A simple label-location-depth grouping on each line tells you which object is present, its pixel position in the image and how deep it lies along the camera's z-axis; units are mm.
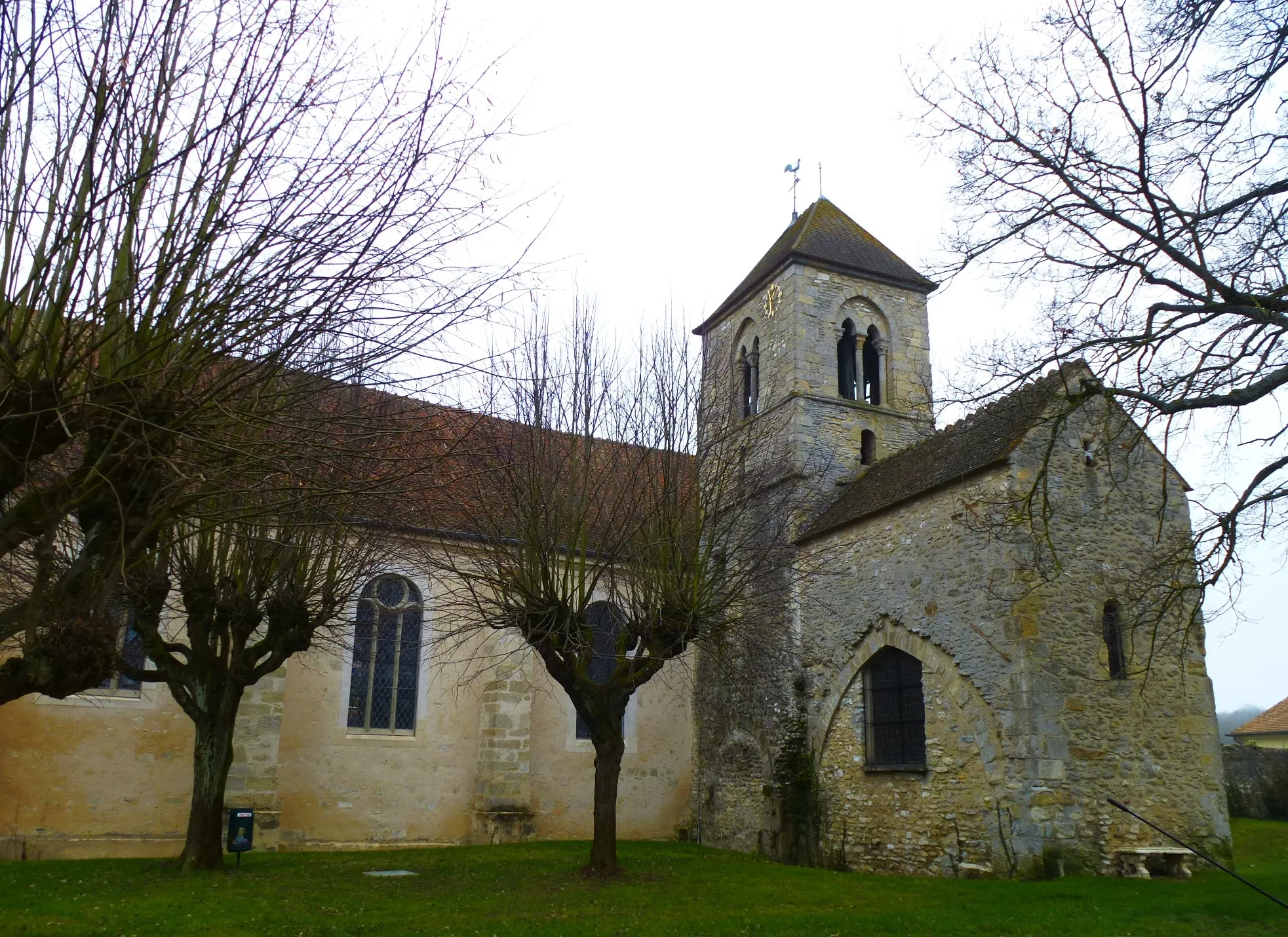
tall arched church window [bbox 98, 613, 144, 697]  14469
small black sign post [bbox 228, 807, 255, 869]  11789
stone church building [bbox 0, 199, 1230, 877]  11695
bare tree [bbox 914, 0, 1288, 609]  7914
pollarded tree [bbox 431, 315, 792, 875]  11469
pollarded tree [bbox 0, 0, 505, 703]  4703
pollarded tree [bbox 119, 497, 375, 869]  11156
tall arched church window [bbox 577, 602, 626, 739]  18078
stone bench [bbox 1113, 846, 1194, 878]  11195
